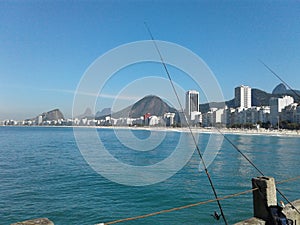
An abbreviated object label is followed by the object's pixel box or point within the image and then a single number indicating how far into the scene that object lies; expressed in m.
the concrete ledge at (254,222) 4.17
